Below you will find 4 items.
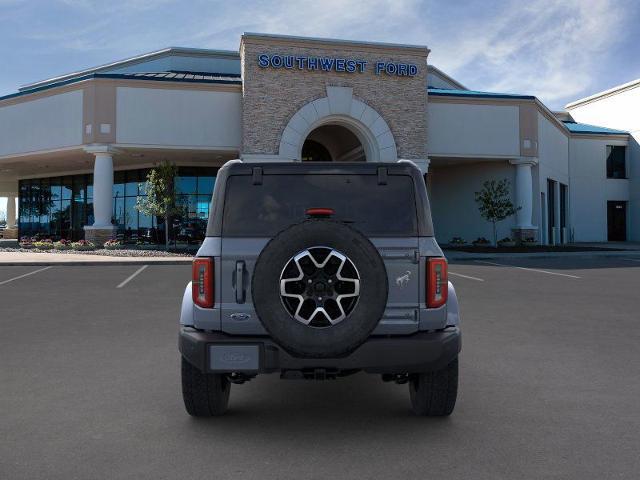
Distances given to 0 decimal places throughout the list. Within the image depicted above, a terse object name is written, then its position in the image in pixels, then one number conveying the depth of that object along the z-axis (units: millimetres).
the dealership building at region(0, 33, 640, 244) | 26109
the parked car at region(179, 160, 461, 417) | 3592
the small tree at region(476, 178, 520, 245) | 28781
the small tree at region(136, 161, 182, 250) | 26656
